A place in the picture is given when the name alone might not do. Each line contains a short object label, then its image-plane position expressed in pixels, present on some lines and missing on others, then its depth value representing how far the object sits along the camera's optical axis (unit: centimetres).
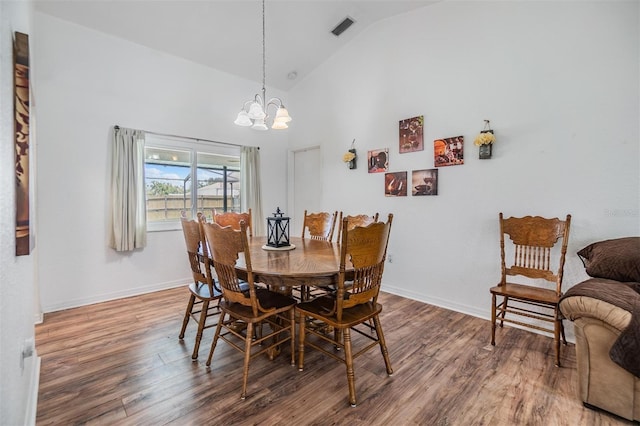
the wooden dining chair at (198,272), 214
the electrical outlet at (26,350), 142
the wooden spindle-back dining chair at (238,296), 175
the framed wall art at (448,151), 316
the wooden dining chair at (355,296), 172
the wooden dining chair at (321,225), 326
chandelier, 261
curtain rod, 347
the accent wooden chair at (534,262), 231
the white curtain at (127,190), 345
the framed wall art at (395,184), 365
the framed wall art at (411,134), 348
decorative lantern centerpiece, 247
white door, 489
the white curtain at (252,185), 464
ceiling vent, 373
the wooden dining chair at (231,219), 325
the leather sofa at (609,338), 149
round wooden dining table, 174
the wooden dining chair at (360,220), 278
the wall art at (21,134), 121
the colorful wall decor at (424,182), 338
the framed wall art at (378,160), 383
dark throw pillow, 186
